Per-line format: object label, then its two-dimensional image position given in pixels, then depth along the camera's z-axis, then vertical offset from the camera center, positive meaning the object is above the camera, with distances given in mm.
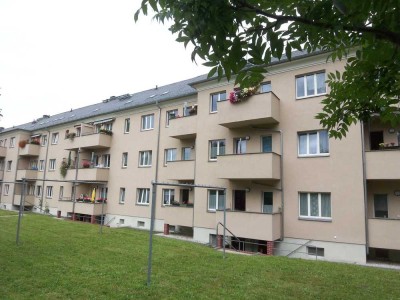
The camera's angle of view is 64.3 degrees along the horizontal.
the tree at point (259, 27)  2668 +1560
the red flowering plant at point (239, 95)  16766 +5521
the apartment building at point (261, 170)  14258 +1621
